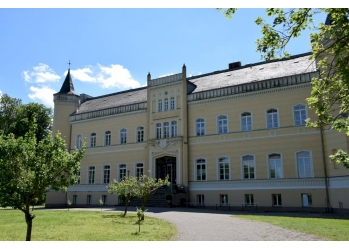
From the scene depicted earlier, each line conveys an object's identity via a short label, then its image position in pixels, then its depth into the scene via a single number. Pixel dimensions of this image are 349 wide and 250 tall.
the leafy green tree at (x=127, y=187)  18.81
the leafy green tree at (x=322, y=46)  9.77
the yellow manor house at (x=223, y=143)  22.61
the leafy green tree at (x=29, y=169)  9.55
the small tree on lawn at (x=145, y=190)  16.06
